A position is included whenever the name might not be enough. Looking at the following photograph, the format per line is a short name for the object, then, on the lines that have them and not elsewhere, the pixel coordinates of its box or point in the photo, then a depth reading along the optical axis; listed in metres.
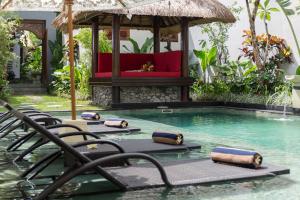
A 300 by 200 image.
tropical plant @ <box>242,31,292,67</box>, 14.97
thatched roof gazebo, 13.16
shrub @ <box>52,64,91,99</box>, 16.62
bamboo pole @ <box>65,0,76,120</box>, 5.14
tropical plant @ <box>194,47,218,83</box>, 15.72
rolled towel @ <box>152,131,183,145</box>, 6.15
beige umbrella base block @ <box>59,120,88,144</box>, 5.26
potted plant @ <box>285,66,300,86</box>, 11.32
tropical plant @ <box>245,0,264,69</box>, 13.98
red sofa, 14.08
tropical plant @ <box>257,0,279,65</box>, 14.80
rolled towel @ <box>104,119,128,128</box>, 8.18
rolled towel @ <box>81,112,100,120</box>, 9.23
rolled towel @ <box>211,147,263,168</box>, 4.52
